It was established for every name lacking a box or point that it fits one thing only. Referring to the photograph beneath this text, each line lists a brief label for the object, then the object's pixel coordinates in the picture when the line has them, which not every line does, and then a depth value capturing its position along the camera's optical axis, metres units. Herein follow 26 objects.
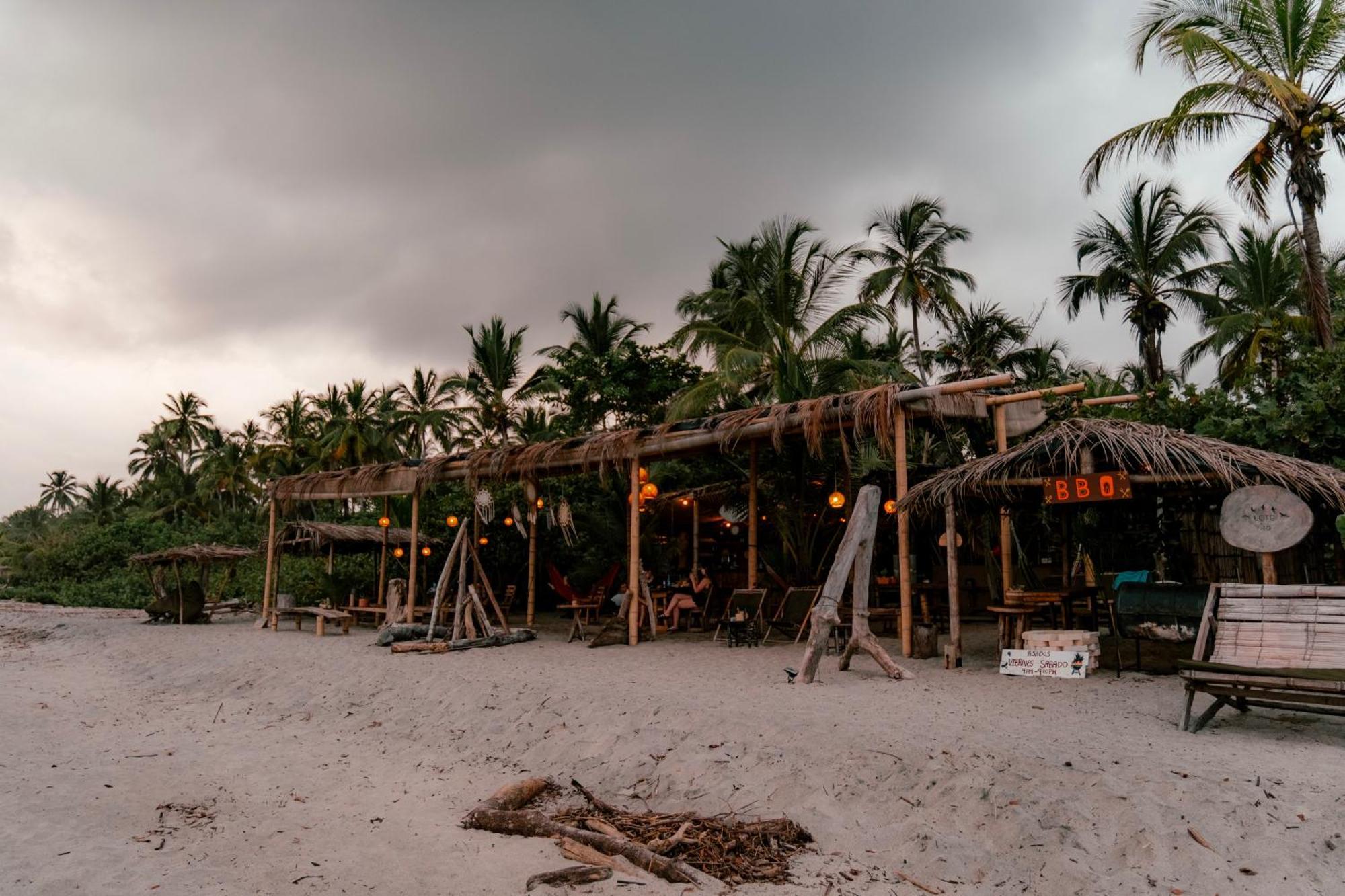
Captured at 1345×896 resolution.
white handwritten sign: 7.18
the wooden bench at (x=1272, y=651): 4.61
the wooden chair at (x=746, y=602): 10.60
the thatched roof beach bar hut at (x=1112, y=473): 6.75
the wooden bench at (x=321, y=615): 13.23
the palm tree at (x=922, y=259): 20.42
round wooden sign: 6.50
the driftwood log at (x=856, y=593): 7.20
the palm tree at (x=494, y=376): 23.84
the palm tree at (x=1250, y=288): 18.25
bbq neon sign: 7.30
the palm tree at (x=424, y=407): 26.81
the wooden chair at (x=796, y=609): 10.85
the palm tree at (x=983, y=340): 21.56
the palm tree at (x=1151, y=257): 18.72
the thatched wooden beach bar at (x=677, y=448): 8.58
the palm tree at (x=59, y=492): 61.34
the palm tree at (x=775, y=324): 15.05
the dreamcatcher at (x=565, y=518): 12.47
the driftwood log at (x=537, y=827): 3.71
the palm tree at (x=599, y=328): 21.72
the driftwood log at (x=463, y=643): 10.30
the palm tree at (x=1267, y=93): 9.83
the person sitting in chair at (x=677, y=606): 12.54
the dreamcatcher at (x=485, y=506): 13.18
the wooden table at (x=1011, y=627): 7.84
